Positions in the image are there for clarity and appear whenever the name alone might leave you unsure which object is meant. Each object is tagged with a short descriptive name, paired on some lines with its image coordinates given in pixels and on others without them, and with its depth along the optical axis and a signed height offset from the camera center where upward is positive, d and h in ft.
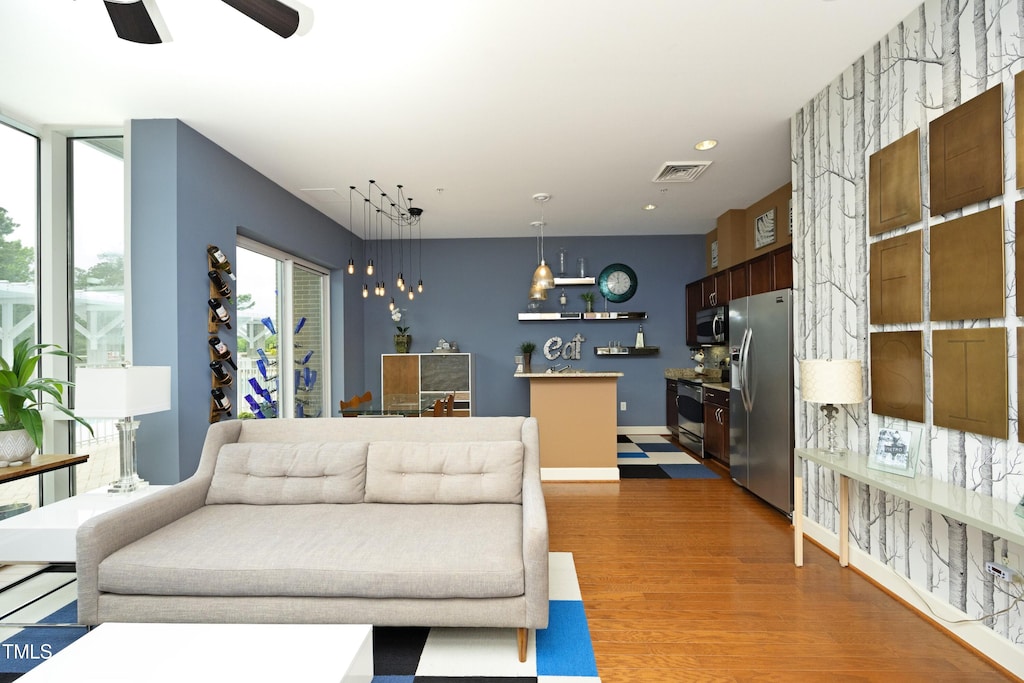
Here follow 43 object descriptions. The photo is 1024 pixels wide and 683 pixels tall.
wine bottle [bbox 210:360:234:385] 12.23 -0.64
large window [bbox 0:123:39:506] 10.64 +2.32
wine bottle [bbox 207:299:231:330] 12.24 +0.87
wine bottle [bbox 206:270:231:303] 12.17 +1.58
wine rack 12.17 +0.42
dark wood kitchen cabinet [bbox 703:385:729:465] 16.83 -2.95
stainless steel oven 19.45 -3.00
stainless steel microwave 18.48 +0.64
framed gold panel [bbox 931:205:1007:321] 6.45 +1.01
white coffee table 4.67 -3.13
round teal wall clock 24.04 +2.98
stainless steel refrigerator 12.32 -1.50
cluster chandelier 17.54 +5.26
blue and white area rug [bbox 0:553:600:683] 6.47 -4.33
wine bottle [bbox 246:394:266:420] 15.14 -1.95
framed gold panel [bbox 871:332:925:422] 7.80 -0.57
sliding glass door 14.92 +0.42
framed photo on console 7.64 -1.80
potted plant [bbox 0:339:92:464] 8.72 -1.12
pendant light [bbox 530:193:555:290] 17.81 +2.46
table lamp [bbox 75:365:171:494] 8.70 -0.91
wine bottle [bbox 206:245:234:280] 12.07 +2.18
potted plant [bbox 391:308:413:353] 23.44 +0.28
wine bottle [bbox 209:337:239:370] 12.21 -0.06
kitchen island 16.37 -2.67
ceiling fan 5.17 +3.57
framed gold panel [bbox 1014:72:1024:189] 6.09 +2.73
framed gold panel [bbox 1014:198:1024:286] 6.10 +1.27
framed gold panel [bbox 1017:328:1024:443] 6.16 -0.49
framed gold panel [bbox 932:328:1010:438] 6.45 -0.57
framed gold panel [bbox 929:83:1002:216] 6.46 +2.62
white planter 8.64 -1.77
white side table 7.08 -2.76
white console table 5.56 -2.09
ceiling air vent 14.33 +5.17
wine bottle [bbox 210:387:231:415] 12.28 -1.37
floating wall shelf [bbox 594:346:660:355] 23.70 -0.39
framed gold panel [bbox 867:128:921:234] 7.88 +2.63
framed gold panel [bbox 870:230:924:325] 7.85 +1.01
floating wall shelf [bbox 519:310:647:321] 23.38 +1.29
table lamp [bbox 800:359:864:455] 8.80 -0.75
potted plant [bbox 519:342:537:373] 23.22 -0.37
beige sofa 6.54 -2.86
